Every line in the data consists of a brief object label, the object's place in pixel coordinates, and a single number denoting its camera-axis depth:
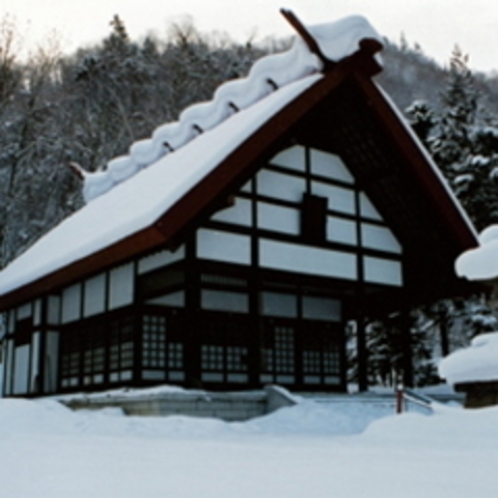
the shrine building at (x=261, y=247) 13.70
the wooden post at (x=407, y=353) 17.08
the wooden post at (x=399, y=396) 11.19
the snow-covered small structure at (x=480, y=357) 7.17
